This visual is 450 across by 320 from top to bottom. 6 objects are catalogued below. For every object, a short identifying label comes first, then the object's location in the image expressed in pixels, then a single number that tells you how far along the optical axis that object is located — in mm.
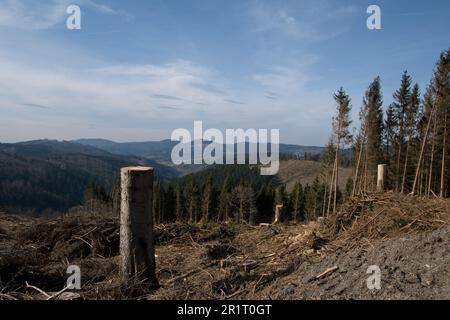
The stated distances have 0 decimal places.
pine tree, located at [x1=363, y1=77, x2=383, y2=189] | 30047
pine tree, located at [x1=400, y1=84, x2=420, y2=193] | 31284
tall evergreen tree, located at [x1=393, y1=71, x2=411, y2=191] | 32812
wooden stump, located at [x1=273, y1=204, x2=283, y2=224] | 11069
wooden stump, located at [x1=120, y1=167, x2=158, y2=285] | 4785
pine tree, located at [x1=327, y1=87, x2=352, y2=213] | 25062
